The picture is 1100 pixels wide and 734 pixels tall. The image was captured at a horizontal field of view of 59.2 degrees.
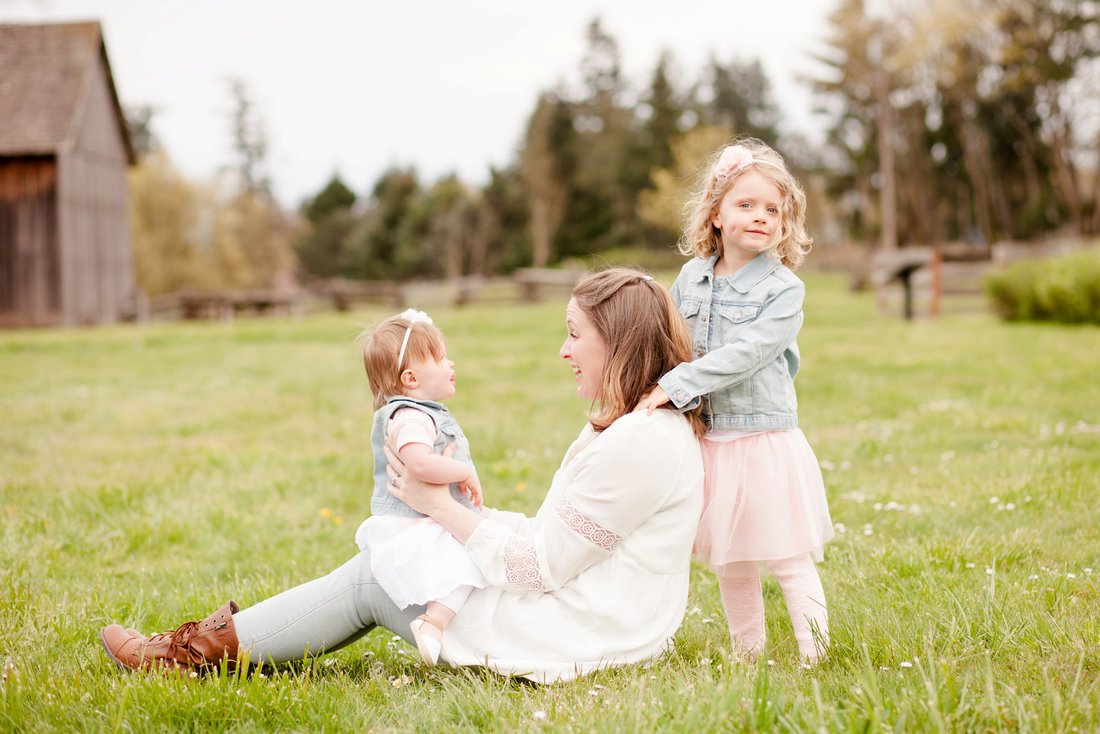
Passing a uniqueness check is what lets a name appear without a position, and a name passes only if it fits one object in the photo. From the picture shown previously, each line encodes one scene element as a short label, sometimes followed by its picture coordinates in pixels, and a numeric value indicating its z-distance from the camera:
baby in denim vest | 2.97
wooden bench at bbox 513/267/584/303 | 29.67
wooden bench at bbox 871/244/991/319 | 19.41
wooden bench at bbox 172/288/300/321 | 27.94
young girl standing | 3.28
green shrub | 15.11
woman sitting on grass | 2.97
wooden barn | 24.41
